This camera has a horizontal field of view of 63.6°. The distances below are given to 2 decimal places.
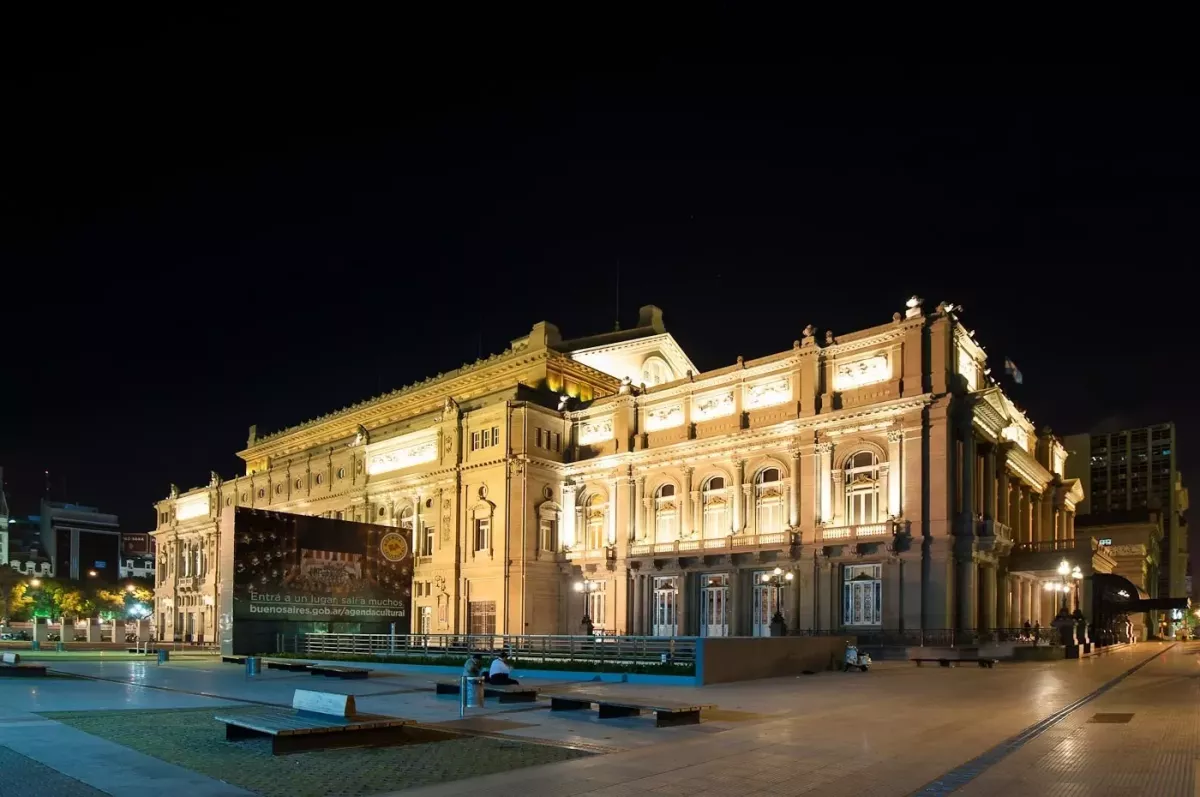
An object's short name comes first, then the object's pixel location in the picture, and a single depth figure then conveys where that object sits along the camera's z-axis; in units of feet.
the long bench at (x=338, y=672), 105.09
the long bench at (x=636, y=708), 61.87
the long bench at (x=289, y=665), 114.01
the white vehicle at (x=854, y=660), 114.32
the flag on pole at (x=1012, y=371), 211.20
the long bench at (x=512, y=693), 74.90
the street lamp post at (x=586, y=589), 206.08
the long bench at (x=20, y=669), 100.58
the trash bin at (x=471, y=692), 69.83
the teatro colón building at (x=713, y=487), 158.92
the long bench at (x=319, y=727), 51.39
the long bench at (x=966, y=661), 127.65
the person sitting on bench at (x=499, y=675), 78.38
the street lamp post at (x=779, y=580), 170.40
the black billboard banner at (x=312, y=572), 146.92
